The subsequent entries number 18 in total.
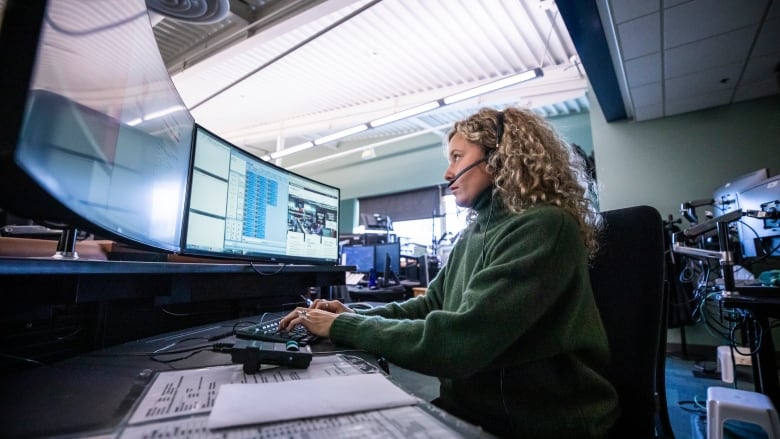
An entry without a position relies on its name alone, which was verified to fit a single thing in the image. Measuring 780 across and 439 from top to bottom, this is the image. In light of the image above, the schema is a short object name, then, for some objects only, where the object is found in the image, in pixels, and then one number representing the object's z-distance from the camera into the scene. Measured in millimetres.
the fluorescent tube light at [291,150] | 5612
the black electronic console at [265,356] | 555
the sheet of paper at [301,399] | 378
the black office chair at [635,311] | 715
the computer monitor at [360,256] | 3533
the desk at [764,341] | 1191
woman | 628
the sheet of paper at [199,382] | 403
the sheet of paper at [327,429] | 345
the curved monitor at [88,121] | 348
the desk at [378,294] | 2887
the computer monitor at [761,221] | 1486
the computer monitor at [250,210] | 981
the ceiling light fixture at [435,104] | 3341
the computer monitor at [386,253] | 3391
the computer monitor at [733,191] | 1943
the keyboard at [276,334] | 749
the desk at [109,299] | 585
